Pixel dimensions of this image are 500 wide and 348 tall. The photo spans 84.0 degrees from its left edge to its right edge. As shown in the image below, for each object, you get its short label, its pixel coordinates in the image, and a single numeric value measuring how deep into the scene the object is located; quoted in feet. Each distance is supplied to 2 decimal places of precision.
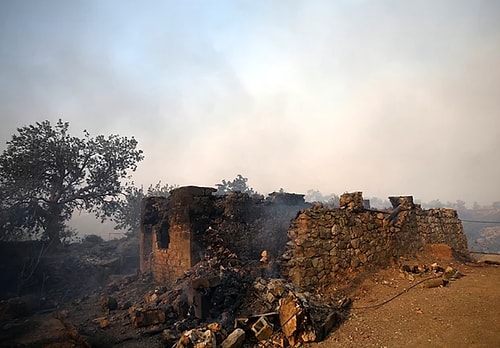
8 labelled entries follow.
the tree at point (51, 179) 51.37
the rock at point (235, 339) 14.35
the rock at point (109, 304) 27.77
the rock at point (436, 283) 21.50
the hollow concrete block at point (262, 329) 15.21
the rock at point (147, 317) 21.97
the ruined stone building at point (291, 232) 22.75
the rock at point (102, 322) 23.26
